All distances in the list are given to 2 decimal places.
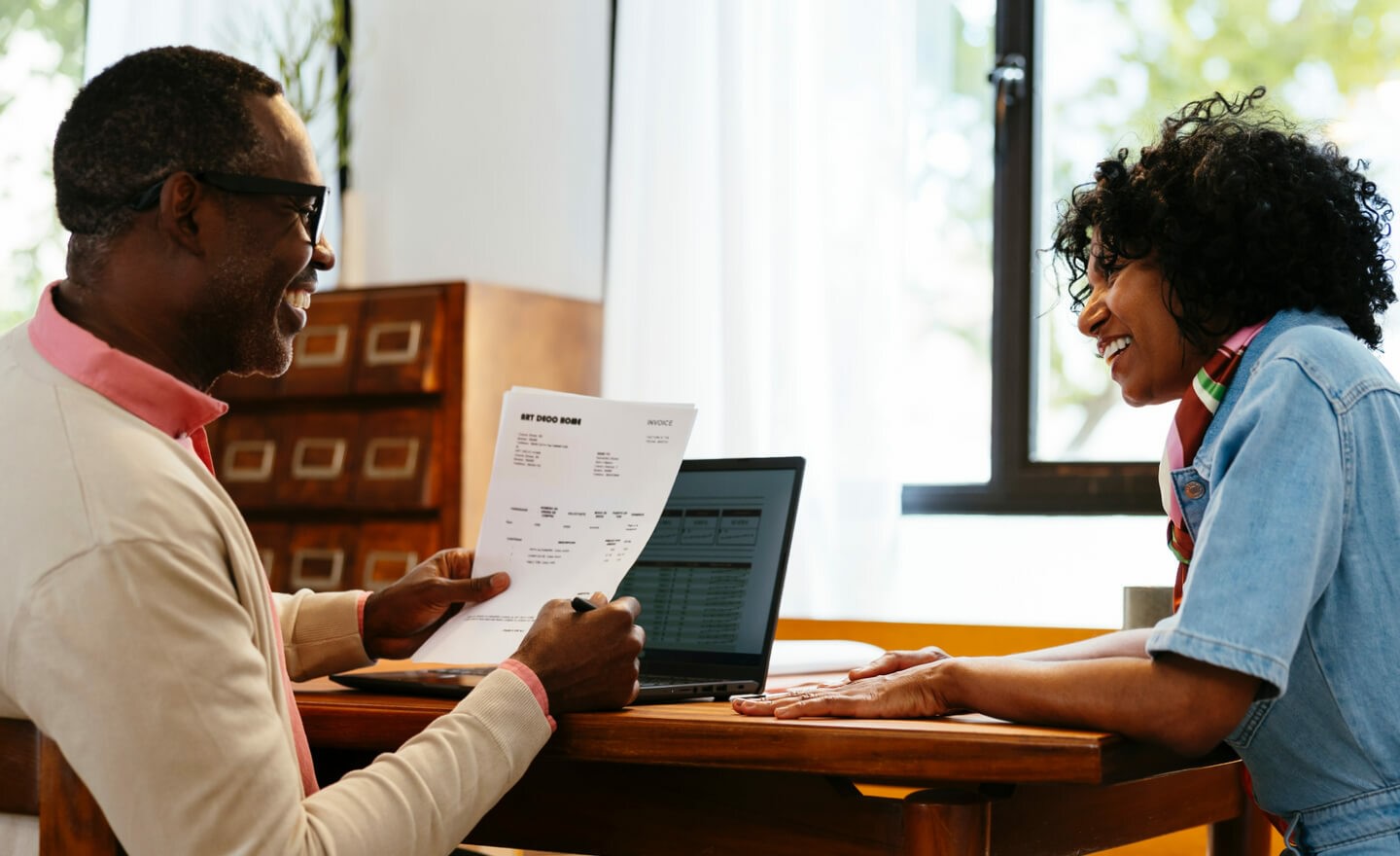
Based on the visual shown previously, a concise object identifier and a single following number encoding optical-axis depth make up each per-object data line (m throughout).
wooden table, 1.17
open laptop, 1.57
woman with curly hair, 1.19
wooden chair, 1.02
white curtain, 3.09
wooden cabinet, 3.26
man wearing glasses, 1.05
